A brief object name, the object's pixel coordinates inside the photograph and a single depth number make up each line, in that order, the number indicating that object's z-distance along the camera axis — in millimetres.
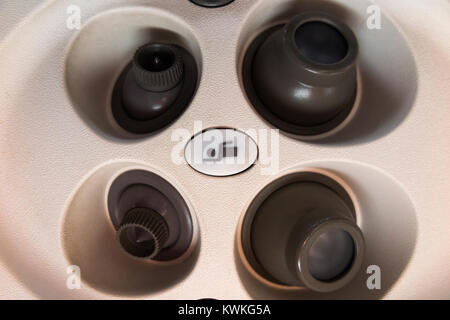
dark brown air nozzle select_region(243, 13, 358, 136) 319
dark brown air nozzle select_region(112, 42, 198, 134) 335
